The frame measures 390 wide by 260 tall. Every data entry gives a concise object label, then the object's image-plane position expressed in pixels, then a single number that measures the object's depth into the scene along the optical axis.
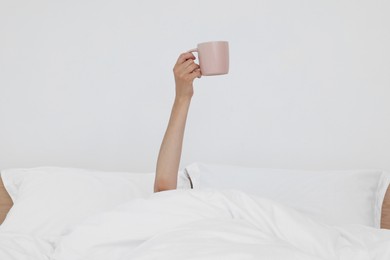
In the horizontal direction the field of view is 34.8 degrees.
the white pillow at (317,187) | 2.00
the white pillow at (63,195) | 2.05
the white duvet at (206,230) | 1.34
